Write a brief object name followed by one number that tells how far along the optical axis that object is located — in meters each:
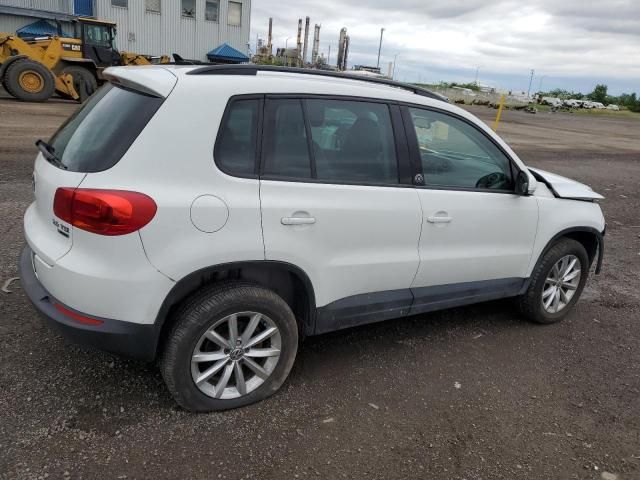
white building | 30.23
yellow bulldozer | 17.50
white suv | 2.52
